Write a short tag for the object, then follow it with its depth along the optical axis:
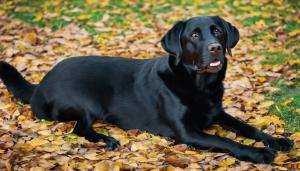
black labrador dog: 6.74
